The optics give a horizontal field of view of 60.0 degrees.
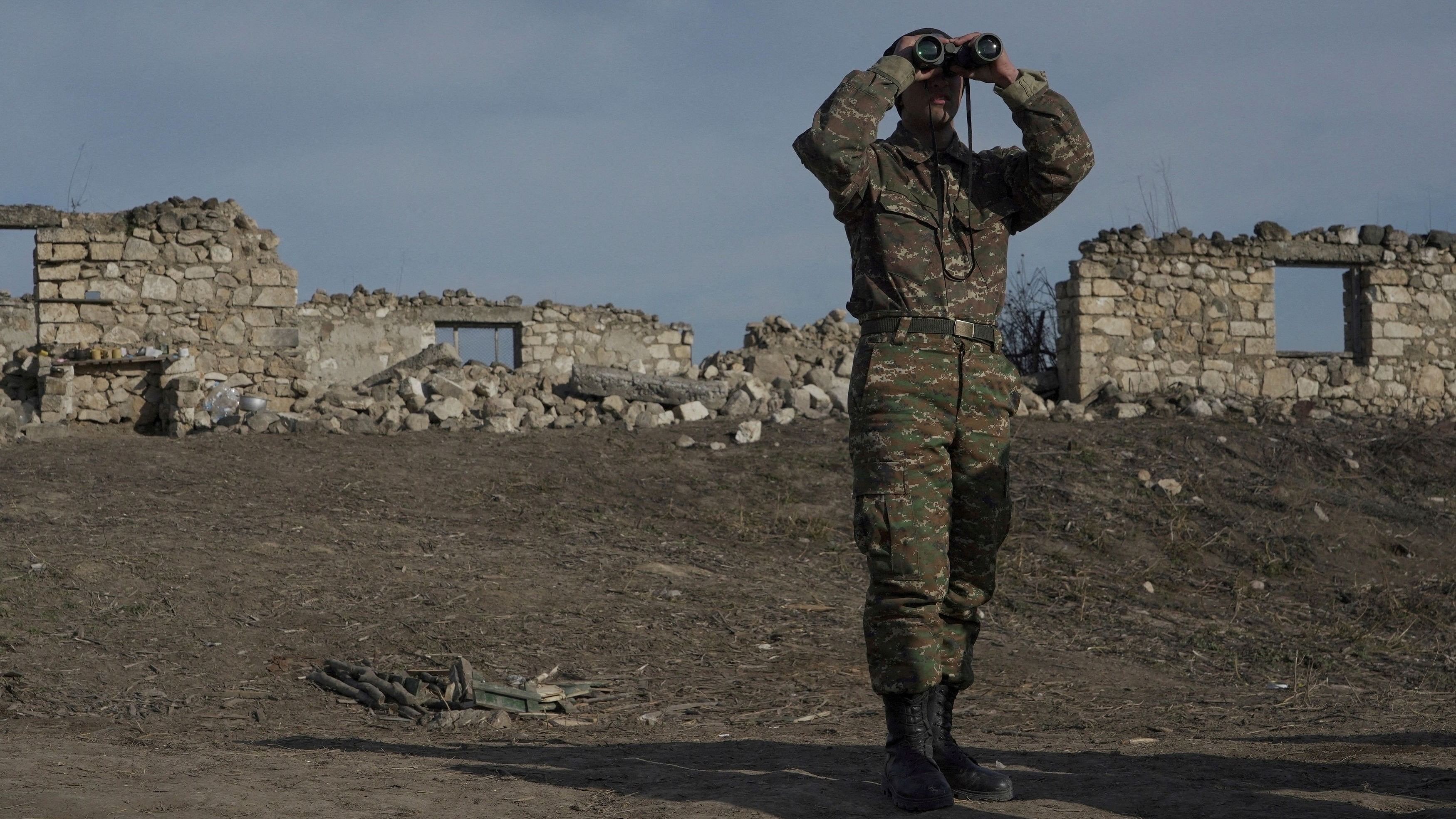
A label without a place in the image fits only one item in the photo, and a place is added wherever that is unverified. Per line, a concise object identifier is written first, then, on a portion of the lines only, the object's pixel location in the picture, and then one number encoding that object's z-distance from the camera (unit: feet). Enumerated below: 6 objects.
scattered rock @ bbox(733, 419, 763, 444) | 34.32
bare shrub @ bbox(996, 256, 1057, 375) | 46.88
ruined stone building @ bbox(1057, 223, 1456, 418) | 41.22
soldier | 10.12
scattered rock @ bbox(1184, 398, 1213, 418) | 39.29
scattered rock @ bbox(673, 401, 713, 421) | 38.19
